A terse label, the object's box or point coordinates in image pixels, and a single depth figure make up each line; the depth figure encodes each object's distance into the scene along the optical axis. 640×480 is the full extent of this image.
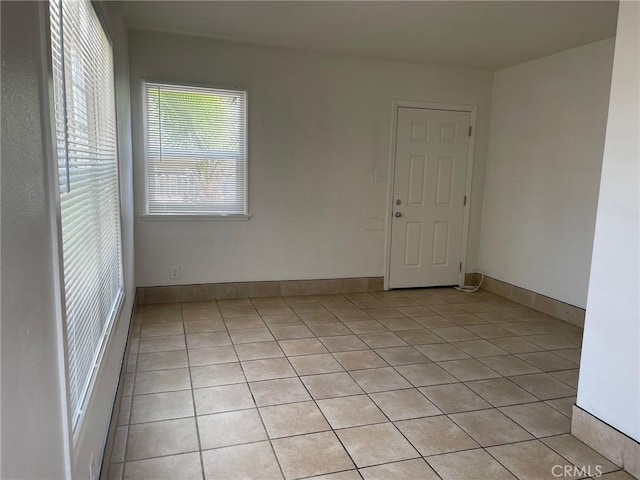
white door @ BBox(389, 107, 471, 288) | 4.94
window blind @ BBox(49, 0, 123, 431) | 1.35
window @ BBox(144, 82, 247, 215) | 4.14
